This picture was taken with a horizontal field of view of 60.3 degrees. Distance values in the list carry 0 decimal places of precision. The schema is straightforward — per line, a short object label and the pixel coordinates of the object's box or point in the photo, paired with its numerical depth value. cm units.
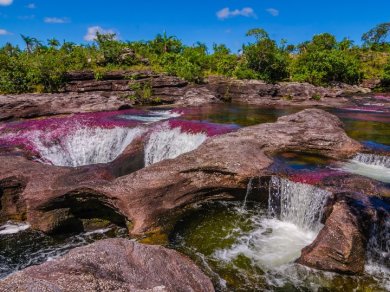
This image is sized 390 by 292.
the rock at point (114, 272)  561
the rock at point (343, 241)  1030
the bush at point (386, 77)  6084
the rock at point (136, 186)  1315
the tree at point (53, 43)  6600
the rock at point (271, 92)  4738
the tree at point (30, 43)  6639
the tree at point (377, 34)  8681
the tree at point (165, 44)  6812
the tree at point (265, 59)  5841
